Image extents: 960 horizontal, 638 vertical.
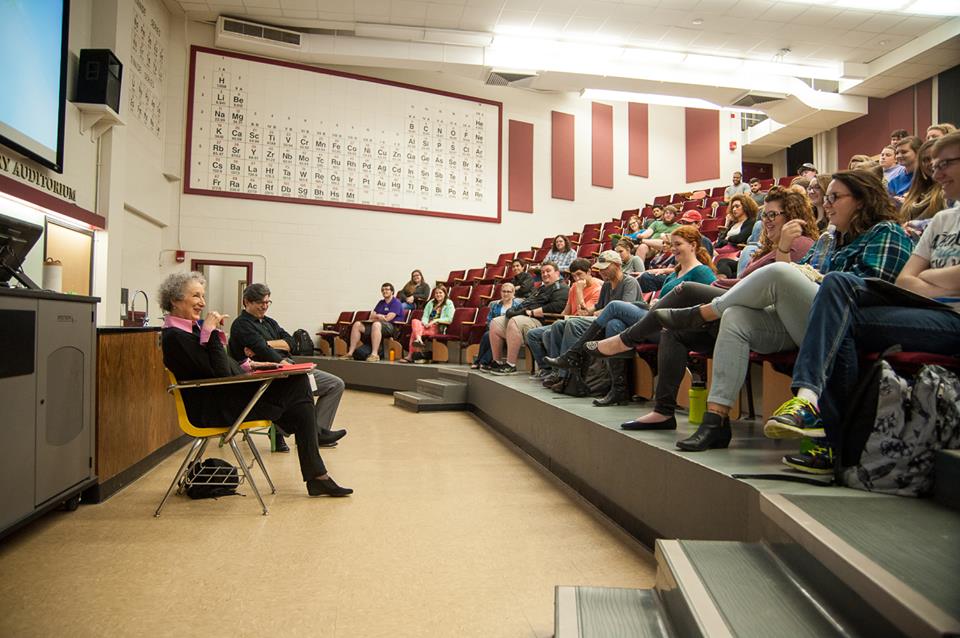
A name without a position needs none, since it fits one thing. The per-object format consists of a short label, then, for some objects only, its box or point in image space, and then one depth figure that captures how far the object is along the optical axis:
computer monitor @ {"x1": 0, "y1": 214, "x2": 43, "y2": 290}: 2.10
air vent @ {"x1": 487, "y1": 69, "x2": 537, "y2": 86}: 8.56
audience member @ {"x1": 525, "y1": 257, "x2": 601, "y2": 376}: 4.60
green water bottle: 2.55
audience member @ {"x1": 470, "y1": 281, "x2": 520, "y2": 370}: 5.71
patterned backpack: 1.38
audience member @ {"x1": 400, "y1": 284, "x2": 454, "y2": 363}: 7.11
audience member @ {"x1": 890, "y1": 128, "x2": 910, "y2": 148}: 4.50
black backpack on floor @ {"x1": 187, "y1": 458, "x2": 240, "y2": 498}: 2.72
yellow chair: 2.49
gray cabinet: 1.91
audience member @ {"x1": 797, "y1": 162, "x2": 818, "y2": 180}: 6.20
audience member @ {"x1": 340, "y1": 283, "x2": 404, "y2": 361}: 7.45
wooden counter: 2.63
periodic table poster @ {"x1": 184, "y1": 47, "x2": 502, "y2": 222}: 8.07
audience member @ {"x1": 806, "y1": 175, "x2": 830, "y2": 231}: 2.90
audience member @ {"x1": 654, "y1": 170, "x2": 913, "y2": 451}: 1.87
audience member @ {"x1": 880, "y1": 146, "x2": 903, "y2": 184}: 4.42
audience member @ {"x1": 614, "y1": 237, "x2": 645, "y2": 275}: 5.14
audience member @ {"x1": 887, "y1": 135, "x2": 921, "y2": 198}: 3.50
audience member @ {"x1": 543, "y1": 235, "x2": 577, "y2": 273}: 7.37
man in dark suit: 3.40
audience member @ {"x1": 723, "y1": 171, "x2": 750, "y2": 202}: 8.03
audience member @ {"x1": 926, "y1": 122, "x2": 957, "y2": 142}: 3.09
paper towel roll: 2.63
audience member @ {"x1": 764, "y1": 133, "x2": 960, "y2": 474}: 1.55
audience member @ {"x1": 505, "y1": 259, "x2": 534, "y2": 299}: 6.38
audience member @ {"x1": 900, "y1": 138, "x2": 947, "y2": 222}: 2.53
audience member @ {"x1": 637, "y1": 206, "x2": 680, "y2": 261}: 6.77
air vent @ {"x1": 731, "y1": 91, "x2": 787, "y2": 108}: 9.05
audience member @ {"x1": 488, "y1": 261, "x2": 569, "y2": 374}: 5.11
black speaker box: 5.36
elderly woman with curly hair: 2.53
